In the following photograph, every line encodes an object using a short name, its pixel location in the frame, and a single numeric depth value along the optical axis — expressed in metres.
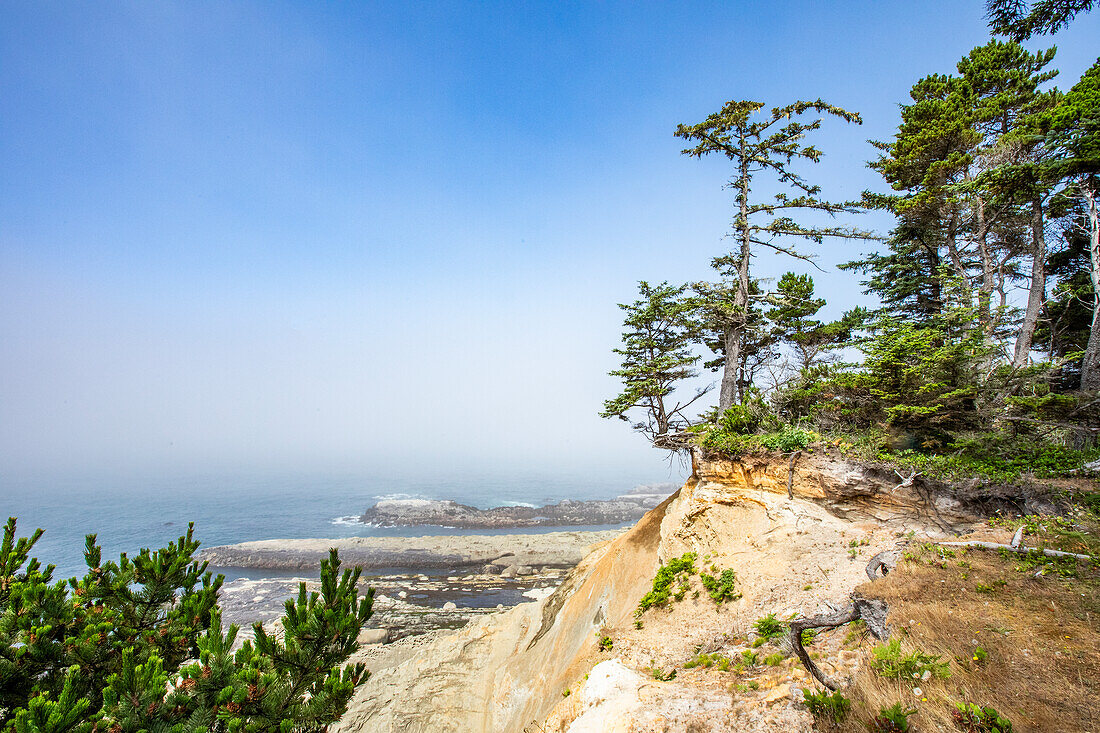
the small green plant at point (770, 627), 6.97
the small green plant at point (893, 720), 3.57
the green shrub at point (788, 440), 10.75
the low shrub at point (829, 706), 4.25
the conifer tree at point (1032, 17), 4.88
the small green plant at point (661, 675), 6.58
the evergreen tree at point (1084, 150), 9.79
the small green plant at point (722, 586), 9.19
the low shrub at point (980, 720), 3.48
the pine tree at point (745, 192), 14.60
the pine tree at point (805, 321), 14.63
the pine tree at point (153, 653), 3.87
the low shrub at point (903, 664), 4.38
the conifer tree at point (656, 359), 15.26
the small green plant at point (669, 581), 10.00
